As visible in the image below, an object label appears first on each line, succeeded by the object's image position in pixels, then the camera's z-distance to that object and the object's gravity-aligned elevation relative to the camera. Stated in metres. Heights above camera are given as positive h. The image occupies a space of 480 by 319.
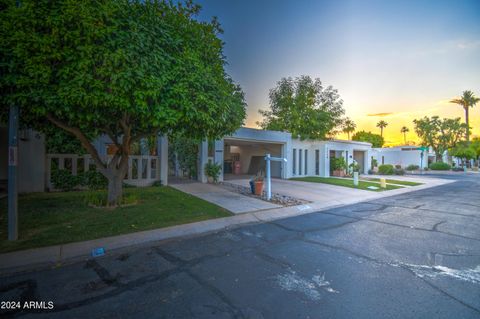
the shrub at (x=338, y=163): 20.87 -0.35
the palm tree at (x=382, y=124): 70.81 +11.26
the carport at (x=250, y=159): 18.56 -0.05
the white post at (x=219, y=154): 14.03 +0.23
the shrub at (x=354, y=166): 20.74 -0.61
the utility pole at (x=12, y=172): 4.48 -0.32
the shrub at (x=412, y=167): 34.20 -1.05
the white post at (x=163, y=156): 11.86 +0.08
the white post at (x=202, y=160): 13.68 -0.12
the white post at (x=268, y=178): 9.42 -0.82
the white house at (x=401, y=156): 37.47 +0.76
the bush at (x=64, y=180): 9.45 -0.99
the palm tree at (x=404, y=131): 70.62 +9.37
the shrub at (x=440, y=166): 35.53 -0.90
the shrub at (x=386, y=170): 25.62 -1.15
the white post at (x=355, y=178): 14.18 -1.20
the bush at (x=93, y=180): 9.94 -1.03
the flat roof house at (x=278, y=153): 14.53 +0.50
